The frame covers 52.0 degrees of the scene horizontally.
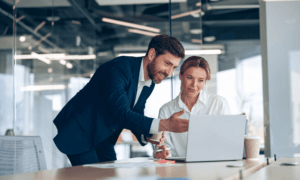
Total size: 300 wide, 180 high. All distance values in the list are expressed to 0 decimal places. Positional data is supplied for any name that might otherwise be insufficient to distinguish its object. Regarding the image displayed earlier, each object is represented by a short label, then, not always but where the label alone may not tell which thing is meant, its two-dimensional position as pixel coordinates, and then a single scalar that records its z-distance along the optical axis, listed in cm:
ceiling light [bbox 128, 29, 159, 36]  607
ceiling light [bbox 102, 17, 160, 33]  601
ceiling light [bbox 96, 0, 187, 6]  565
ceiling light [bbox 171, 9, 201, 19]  409
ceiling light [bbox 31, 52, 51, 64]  519
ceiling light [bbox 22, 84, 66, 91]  510
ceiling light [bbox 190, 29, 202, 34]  406
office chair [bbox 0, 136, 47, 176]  147
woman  225
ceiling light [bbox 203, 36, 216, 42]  458
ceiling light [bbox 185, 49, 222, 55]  447
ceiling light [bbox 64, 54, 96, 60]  581
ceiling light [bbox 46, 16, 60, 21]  556
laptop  158
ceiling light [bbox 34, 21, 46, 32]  534
